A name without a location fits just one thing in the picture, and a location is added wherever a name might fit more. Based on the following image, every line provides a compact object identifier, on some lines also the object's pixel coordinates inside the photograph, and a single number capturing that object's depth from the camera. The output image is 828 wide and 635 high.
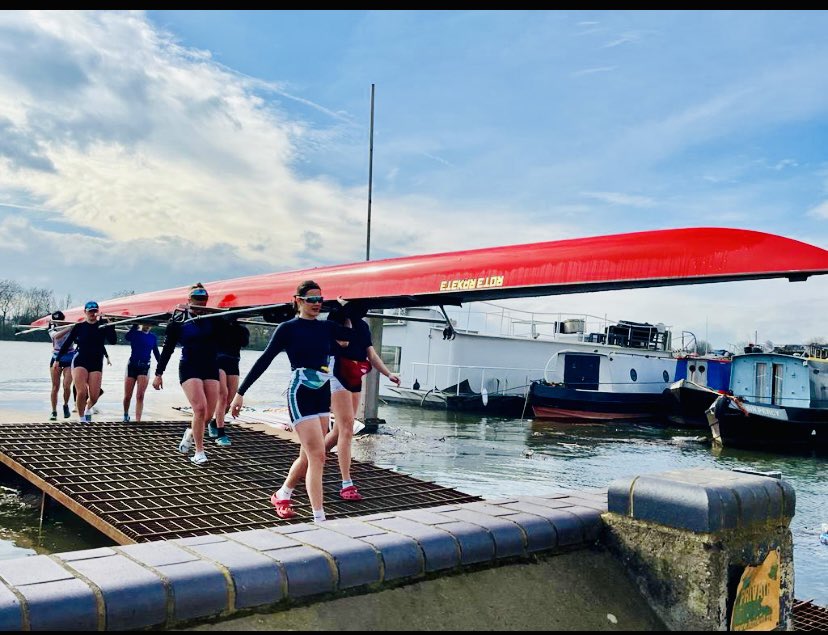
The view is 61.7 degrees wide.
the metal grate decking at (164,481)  6.07
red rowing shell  5.36
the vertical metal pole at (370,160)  18.66
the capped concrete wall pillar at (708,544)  3.37
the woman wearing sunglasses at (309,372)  5.39
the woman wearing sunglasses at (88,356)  10.79
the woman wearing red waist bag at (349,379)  6.29
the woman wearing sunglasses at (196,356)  8.02
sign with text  3.49
